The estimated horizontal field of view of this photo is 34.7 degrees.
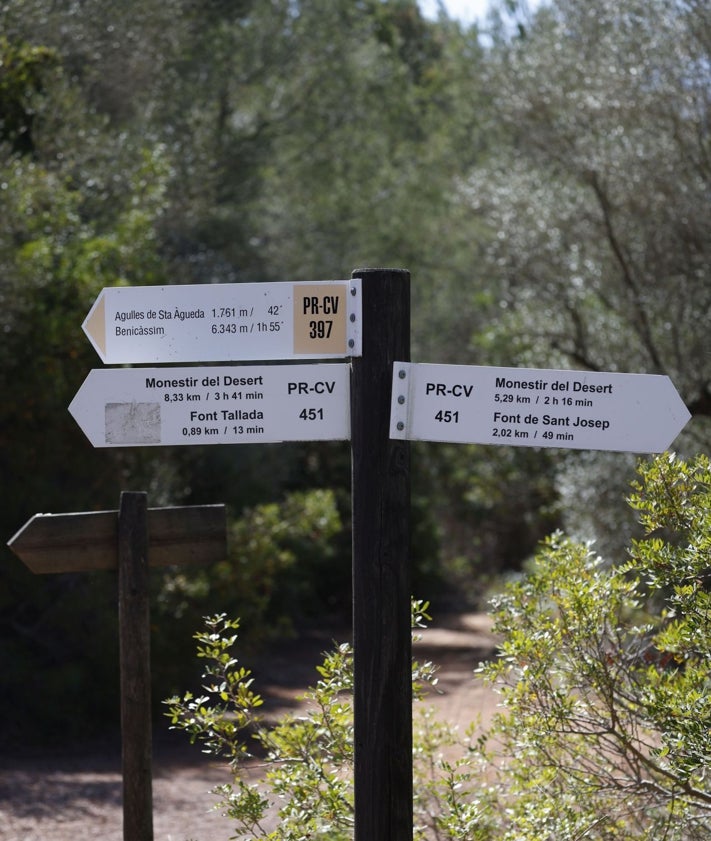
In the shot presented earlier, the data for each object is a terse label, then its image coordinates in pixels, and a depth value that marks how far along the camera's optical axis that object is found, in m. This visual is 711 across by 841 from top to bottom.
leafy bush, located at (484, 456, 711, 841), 3.46
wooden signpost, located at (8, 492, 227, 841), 3.68
